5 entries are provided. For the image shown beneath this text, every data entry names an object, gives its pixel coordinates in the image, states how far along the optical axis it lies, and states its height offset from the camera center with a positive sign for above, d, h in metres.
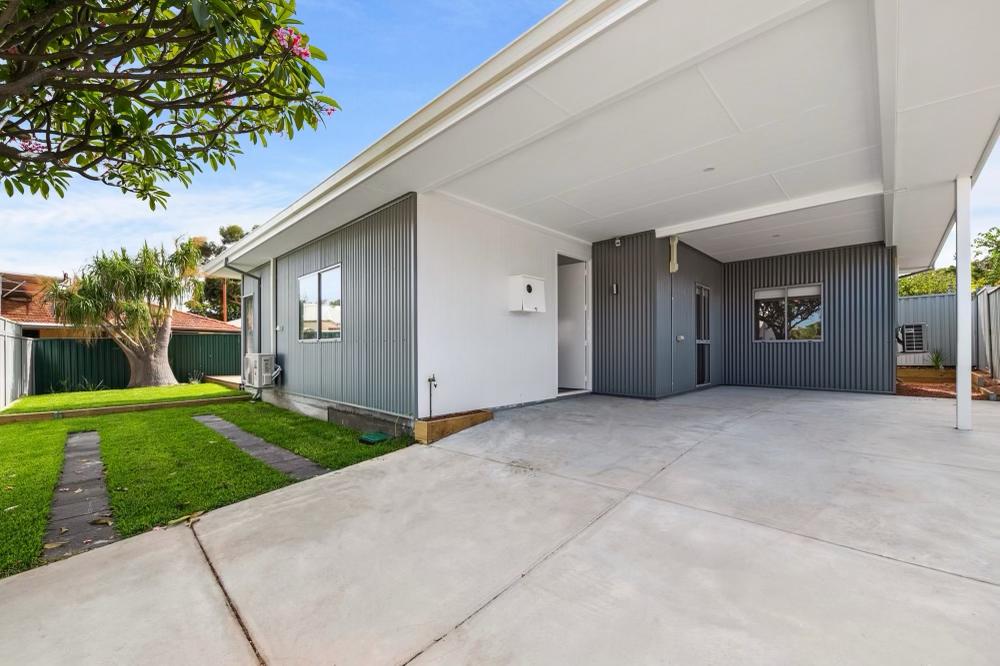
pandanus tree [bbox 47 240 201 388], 9.45 +0.92
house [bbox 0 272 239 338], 12.62 +0.90
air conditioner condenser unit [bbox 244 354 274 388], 7.57 -0.59
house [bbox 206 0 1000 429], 2.49 +1.57
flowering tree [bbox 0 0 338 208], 1.61 +1.19
